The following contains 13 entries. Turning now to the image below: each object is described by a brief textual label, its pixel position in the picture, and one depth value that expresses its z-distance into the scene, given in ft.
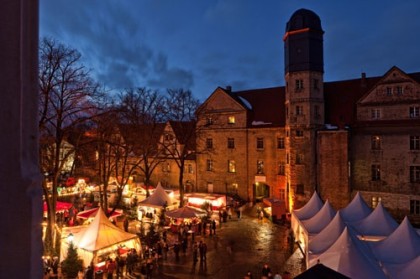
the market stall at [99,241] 51.80
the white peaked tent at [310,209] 69.45
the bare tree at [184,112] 103.45
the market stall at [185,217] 75.46
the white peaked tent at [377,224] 57.26
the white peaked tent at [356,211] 66.49
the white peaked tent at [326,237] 48.57
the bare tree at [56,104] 49.49
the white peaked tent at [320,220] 60.08
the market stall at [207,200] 93.66
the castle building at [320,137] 88.63
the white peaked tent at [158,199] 85.56
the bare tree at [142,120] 90.17
